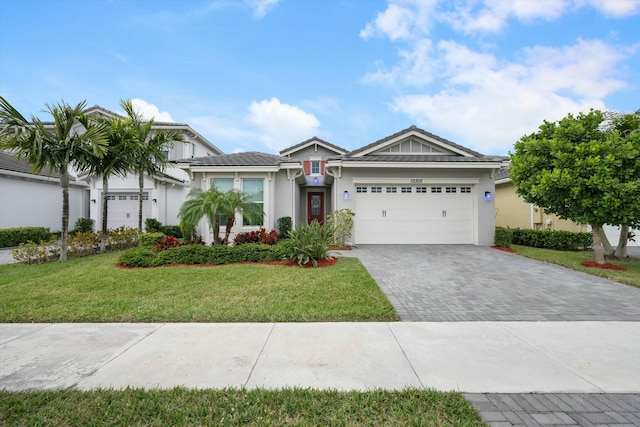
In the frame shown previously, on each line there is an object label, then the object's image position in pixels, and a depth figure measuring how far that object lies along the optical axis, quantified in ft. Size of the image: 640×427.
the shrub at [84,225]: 49.55
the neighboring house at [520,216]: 41.47
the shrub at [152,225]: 46.65
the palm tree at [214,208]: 28.96
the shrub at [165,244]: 30.14
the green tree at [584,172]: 23.13
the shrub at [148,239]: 35.06
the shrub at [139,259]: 26.25
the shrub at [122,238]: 37.17
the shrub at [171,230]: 47.93
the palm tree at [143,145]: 36.61
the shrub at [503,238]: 36.95
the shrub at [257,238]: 33.01
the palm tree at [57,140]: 27.17
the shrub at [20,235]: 39.63
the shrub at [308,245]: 26.02
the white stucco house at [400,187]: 39.19
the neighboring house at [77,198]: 44.52
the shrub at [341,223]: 36.50
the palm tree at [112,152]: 33.15
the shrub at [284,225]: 42.14
